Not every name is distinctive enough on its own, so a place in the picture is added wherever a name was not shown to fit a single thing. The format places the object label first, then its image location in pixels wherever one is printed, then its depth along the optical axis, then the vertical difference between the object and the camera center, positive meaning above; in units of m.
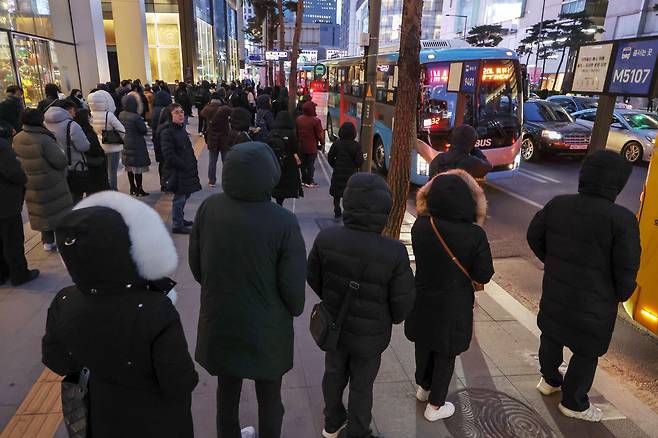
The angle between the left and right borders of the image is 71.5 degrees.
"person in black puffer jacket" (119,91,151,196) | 7.92 -1.35
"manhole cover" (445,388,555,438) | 3.21 -2.39
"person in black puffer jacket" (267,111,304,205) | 7.25 -1.30
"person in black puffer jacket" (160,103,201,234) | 6.32 -1.32
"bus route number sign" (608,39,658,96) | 3.65 +0.10
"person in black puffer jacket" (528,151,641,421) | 2.92 -1.21
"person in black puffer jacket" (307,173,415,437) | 2.52 -1.16
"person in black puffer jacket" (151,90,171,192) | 7.81 -0.86
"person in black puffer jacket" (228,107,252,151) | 7.78 -0.87
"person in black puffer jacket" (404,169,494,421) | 2.82 -1.19
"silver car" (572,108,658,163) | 13.45 -1.51
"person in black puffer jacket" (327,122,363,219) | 7.23 -1.27
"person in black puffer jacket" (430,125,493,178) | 4.92 -0.87
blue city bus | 10.02 -0.65
